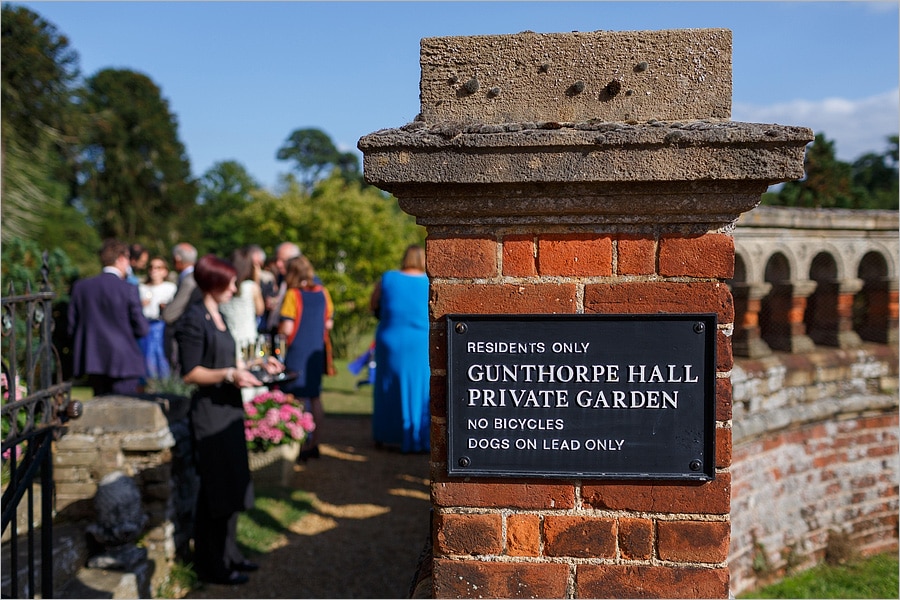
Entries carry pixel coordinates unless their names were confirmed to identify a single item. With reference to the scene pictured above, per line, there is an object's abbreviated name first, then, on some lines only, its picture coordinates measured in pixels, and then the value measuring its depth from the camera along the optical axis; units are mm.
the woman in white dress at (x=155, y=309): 8273
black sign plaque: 1876
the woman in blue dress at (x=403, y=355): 6871
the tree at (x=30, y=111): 10047
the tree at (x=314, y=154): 77750
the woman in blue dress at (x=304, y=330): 7012
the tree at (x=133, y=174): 30781
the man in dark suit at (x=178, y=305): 6832
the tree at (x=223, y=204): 43469
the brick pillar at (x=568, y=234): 1805
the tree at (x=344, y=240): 16531
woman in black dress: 4250
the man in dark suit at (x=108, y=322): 6504
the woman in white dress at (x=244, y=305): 7211
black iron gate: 3117
